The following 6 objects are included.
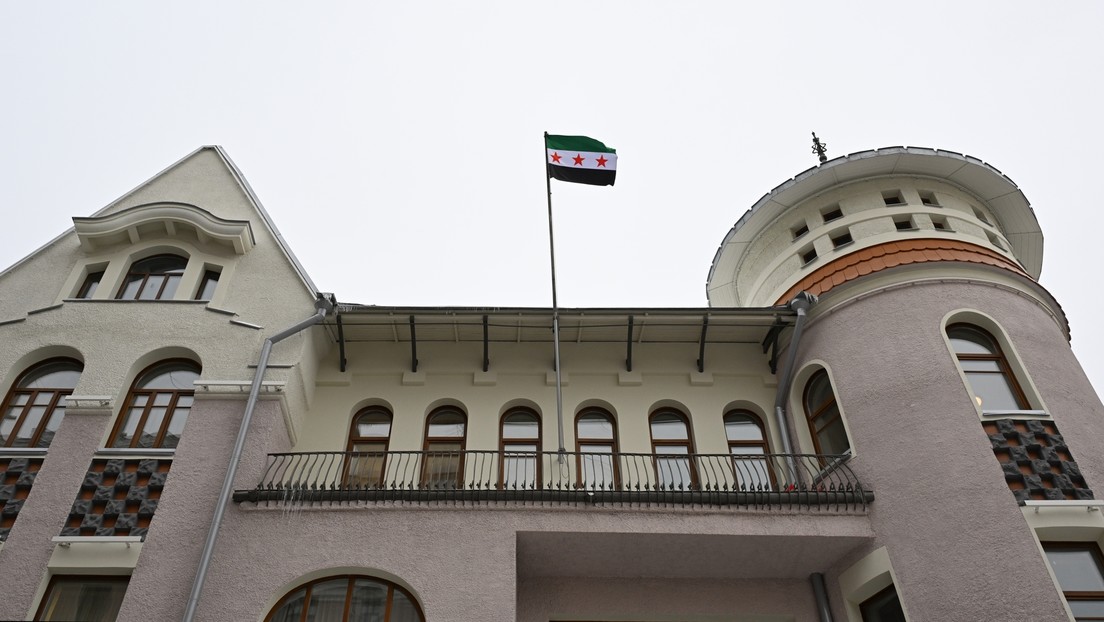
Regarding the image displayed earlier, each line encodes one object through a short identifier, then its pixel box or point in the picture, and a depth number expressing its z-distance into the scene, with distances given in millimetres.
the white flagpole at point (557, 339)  14380
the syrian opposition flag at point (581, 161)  17938
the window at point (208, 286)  16047
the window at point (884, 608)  12315
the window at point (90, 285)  16062
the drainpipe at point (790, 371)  15125
